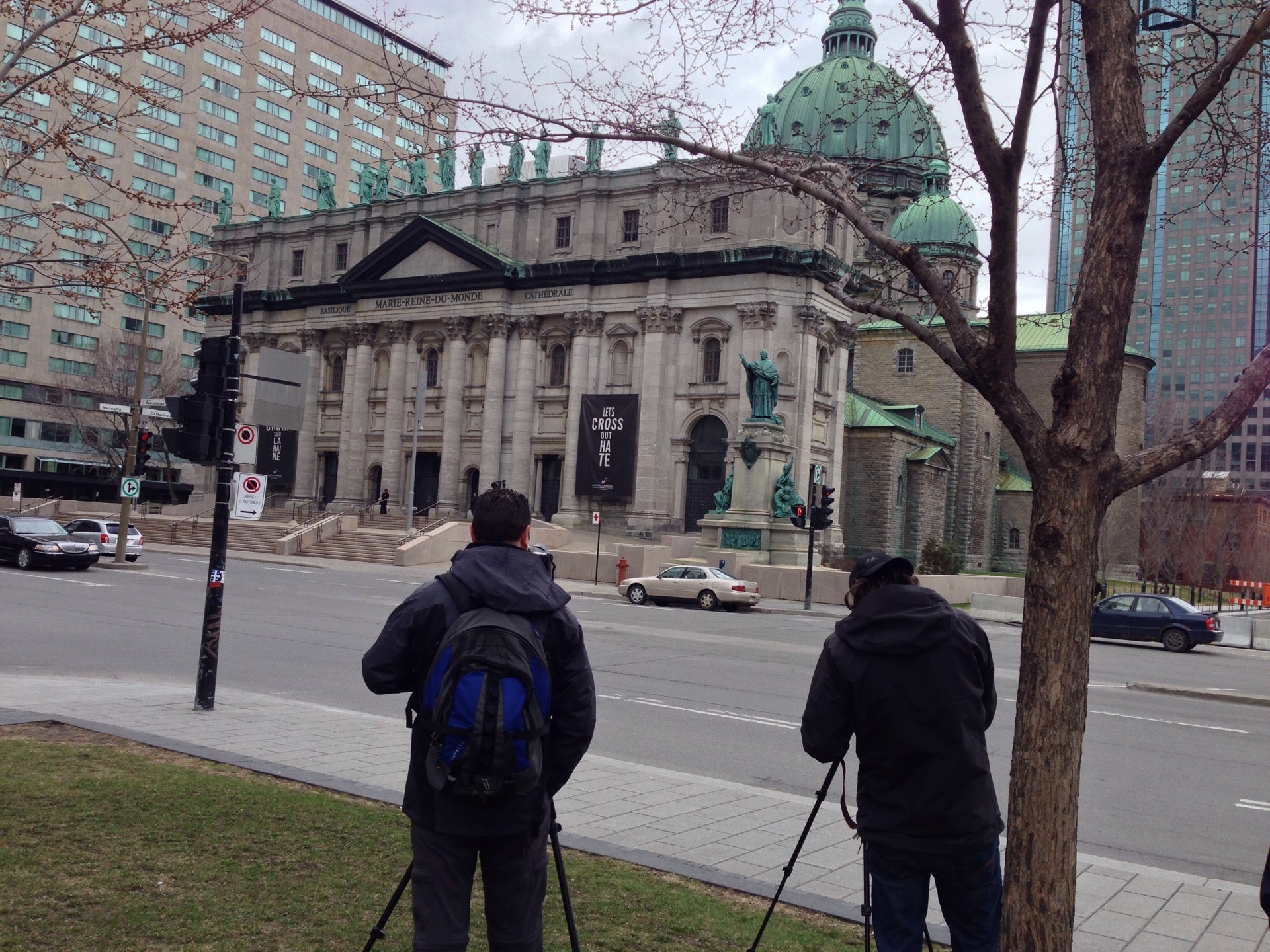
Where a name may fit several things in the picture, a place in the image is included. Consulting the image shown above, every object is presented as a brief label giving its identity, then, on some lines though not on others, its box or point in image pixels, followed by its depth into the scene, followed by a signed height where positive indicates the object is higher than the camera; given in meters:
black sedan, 31.11 -2.15
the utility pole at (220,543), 10.98 -0.66
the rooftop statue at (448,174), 60.87 +17.72
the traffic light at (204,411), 11.69 +0.71
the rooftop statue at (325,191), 66.69 +17.61
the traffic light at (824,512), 33.53 +0.22
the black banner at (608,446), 53.34 +2.84
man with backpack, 3.65 -0.73
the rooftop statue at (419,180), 61.22 +17.22
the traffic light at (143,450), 28.38 +0.63
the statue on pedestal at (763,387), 43.41 +5.00
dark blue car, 28.03 -2.06
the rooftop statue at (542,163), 55.77 +17.14
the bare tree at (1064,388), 4.41 +0.63
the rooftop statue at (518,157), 42.97 +14.89
